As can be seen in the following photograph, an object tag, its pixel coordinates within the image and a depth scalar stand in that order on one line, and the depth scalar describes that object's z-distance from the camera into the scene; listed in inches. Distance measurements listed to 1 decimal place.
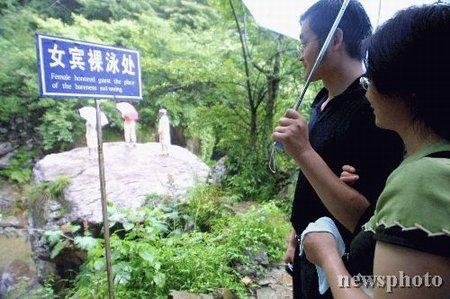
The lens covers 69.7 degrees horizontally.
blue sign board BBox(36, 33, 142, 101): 95.7
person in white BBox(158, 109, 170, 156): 301.6
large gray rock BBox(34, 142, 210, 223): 202.5
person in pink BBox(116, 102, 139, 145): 314.9
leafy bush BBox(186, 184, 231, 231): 190.2
